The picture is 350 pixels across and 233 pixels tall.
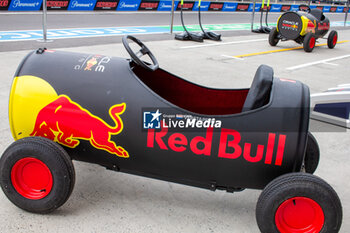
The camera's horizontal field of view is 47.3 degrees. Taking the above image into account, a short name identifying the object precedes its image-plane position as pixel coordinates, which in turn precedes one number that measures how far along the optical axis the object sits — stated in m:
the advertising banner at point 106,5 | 19.06
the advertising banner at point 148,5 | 21.20
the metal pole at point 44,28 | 9.71
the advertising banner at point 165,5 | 22.16
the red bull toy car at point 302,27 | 11.08
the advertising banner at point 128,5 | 20.00
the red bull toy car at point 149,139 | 2.65
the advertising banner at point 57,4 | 17.11
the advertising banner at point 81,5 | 18.05
